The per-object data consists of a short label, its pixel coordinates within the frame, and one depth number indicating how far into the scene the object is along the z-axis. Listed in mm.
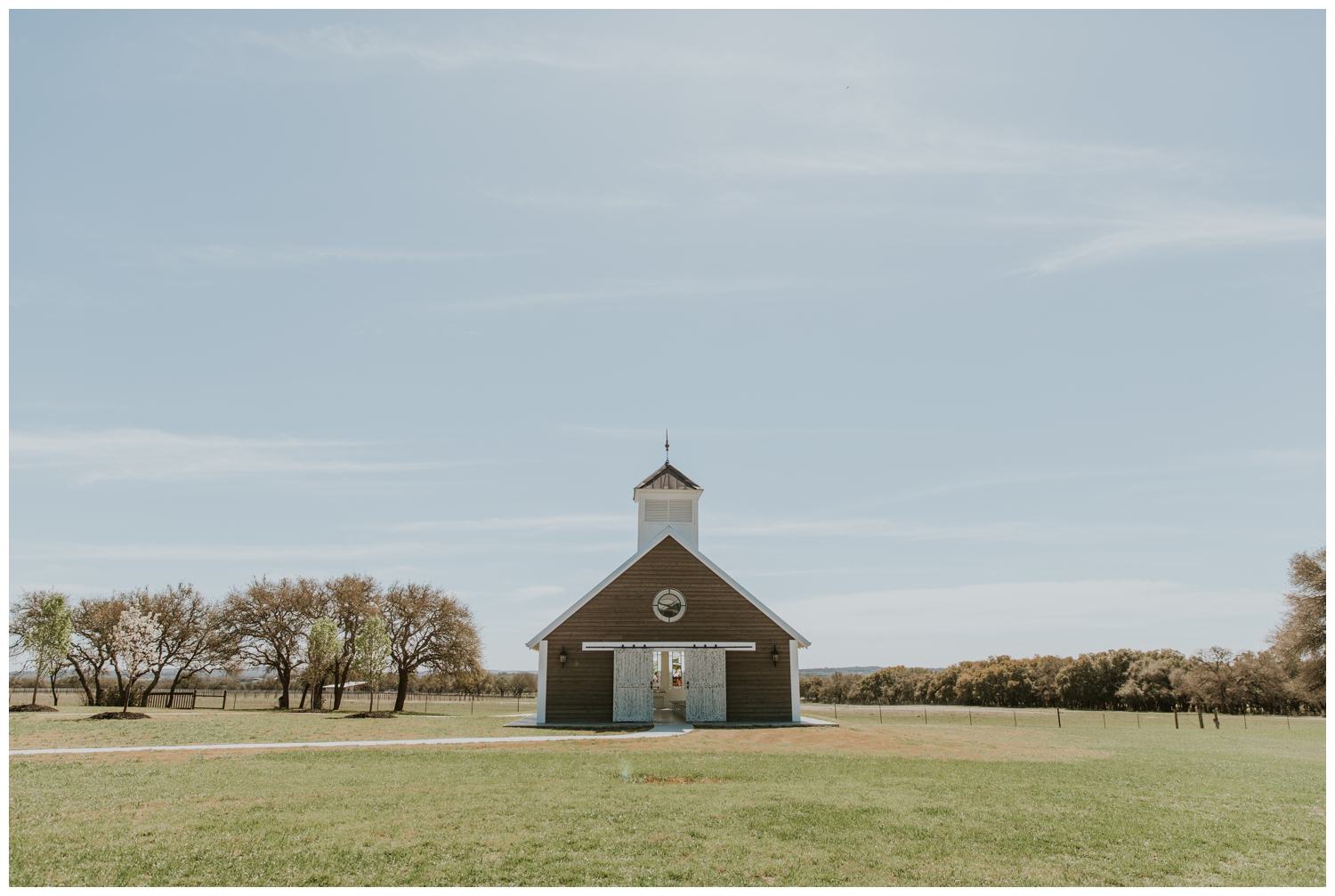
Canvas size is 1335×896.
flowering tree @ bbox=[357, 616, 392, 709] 35438
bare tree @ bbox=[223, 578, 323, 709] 41750
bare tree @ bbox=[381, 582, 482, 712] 40125
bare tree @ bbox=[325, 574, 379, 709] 41444
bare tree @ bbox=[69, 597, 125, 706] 40688
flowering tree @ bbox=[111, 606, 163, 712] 30922
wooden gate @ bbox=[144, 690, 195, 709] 40656
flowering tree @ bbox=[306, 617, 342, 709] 36406
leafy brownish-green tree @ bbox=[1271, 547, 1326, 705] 41969
